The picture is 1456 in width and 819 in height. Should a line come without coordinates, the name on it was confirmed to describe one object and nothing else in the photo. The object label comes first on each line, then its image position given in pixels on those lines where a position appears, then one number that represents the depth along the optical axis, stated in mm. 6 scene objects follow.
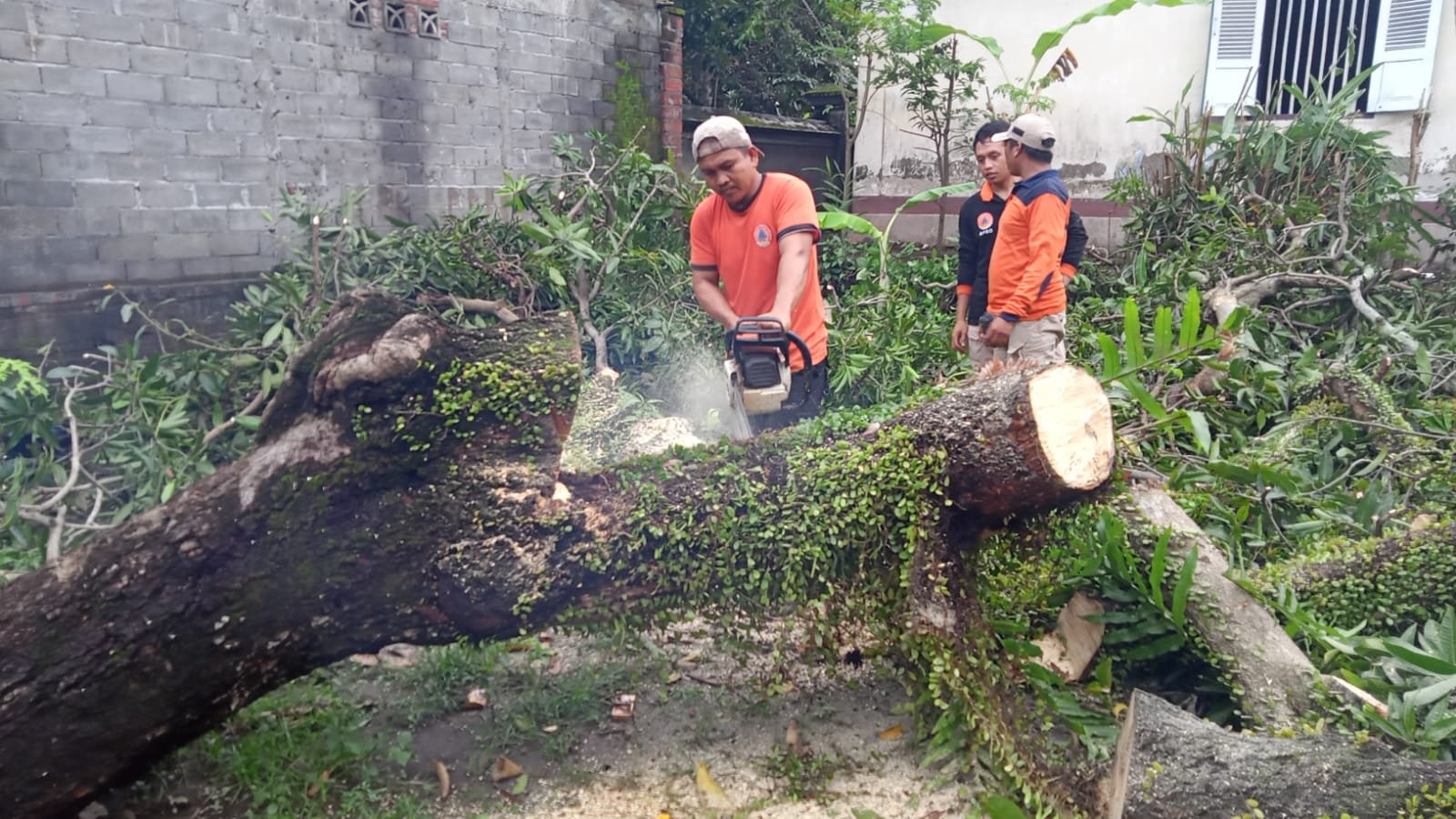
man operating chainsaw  3049
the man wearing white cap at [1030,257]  3682
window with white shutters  6438
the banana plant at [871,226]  6371
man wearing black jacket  4137
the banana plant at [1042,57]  6410
